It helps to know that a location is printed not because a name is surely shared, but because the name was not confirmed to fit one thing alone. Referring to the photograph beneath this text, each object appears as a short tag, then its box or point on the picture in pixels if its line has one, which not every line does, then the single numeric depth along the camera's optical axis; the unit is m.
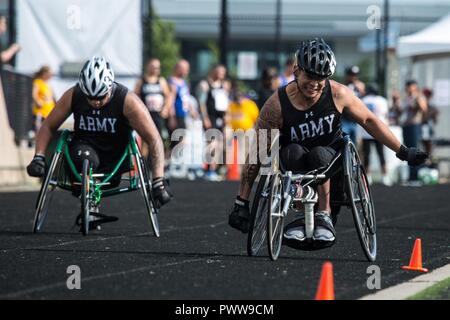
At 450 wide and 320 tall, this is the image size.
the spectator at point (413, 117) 23.47
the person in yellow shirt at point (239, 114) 23.09
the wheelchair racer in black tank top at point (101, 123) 10.76
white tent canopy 26.00
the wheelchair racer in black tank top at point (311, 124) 9.03
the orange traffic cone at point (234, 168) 23.44
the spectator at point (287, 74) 19.88
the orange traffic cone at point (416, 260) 8.54
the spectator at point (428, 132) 24.72
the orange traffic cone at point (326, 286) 6.59
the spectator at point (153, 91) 19.41
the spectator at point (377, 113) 21.61
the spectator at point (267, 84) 19.41
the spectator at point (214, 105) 22.38
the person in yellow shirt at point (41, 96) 20.08
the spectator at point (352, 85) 20.53
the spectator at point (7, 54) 18.83
